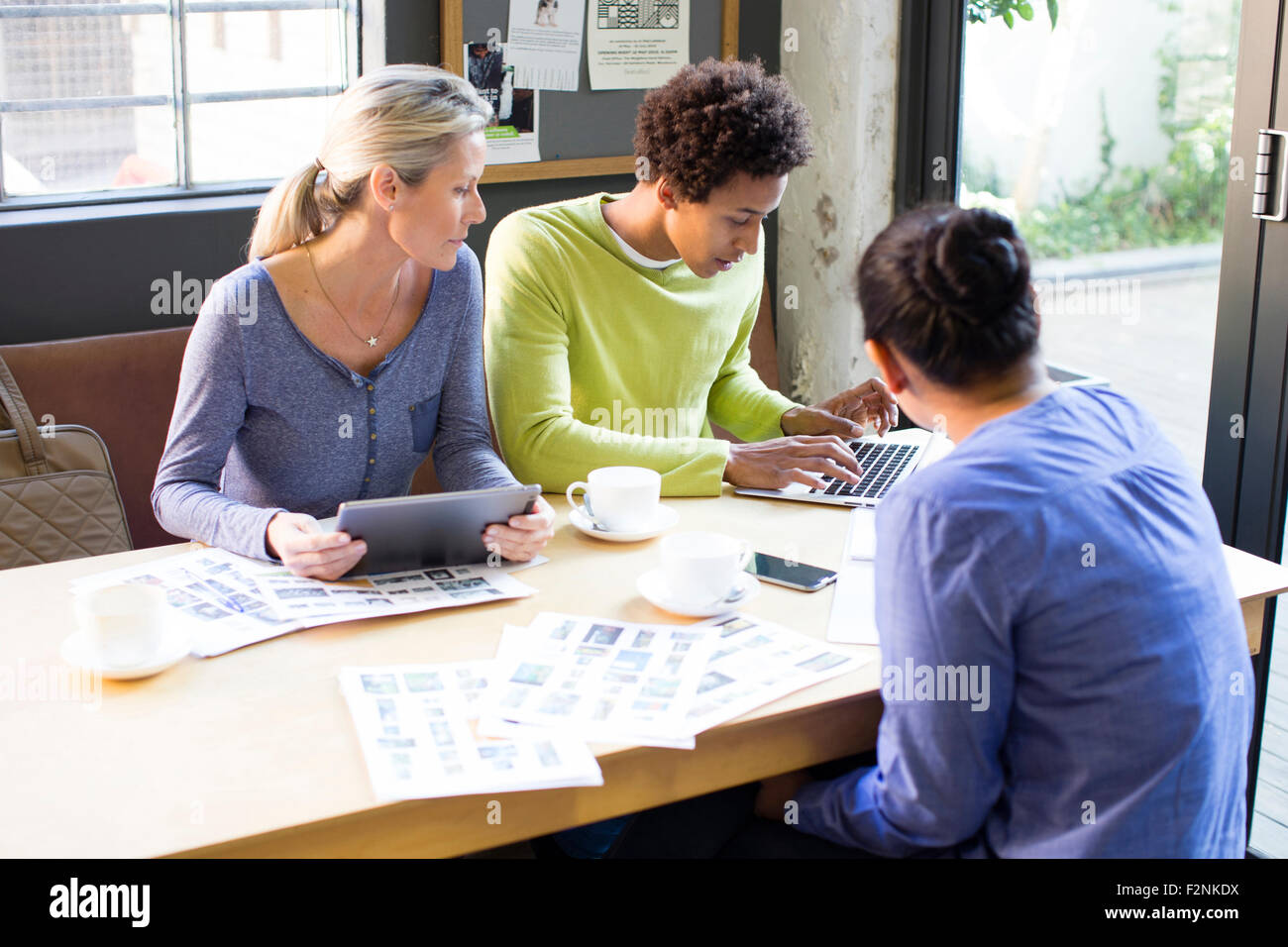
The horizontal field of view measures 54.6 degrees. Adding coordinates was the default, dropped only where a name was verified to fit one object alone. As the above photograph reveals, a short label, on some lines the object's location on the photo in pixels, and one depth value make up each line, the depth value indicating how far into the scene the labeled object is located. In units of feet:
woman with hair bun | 3.88
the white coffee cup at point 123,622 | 4.59
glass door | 7.18
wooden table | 3.87
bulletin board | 10.14
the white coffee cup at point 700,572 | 5.20
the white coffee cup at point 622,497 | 6.07
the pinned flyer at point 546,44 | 9.78
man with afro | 6.81
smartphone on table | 5.63
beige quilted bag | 7.31
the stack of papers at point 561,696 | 4.16
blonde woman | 6.21
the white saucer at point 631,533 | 6.09
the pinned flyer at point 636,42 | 10.23
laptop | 6.70
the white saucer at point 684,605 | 5.28
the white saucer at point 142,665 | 4.64
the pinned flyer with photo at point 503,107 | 9.66
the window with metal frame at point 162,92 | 8.75
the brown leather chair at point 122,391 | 8.15
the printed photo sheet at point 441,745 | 4.07
